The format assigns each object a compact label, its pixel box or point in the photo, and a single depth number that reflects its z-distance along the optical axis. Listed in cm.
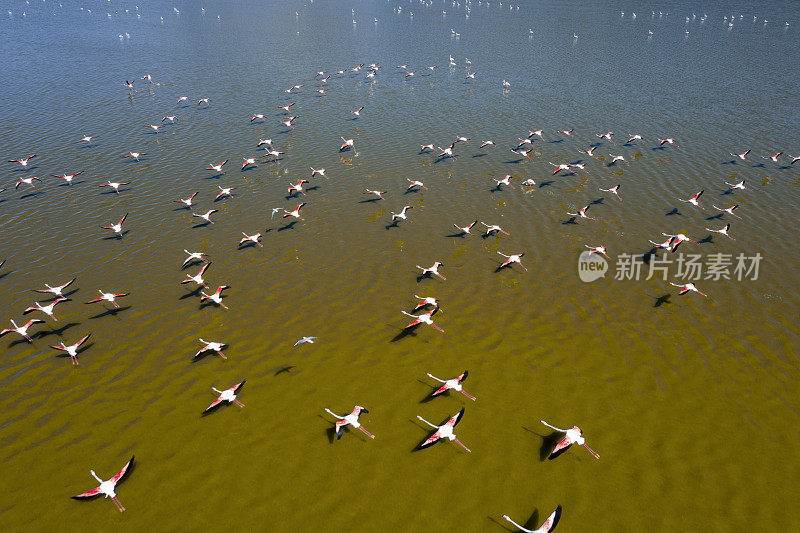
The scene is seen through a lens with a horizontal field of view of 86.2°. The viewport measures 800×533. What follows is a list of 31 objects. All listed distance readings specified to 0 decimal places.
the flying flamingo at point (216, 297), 2872
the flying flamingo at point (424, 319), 2600
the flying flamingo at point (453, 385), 2198
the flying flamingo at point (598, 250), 3381
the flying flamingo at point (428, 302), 2788
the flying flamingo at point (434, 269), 3123
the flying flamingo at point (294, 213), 3819
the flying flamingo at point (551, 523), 1606
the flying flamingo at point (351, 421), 2012
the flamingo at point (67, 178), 4429
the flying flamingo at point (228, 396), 2186
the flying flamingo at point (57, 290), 2950
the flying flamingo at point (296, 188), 4168
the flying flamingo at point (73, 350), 2461
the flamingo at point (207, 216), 3853
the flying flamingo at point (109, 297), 2822
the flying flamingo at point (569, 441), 1883
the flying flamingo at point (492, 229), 3583
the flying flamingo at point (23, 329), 2551
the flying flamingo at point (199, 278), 3022
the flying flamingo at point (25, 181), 4298
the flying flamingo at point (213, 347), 2480
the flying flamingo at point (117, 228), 3607
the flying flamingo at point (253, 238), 3506
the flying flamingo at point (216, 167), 4659
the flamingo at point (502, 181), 4358
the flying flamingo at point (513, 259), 3244
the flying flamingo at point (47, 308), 2723
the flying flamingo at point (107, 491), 1789
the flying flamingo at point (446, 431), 1939
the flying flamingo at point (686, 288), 2891
